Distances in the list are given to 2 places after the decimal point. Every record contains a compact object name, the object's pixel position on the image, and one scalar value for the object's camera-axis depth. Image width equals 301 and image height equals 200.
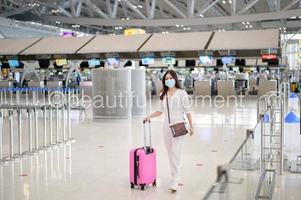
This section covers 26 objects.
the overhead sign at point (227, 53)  13.51
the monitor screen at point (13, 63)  16.41
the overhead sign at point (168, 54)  14.07
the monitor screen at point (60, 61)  15.77
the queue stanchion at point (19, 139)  9.99
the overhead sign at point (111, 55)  14.71
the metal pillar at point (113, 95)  17.20
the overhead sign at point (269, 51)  12.78
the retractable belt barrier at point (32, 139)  9.98
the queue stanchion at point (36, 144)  10.55
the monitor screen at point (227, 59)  14.10
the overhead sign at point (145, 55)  14.29
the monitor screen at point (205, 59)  14.37
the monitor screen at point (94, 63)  18.19
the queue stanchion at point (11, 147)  9.65
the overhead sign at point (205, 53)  13.72
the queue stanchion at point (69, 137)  12.18
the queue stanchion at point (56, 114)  11.42
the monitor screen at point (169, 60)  14.60
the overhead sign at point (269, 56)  13.06
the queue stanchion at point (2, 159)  9.42
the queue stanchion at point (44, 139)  10.72
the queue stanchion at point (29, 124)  10.33
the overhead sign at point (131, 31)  20.62
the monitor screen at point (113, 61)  15.42
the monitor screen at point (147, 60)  14.71
